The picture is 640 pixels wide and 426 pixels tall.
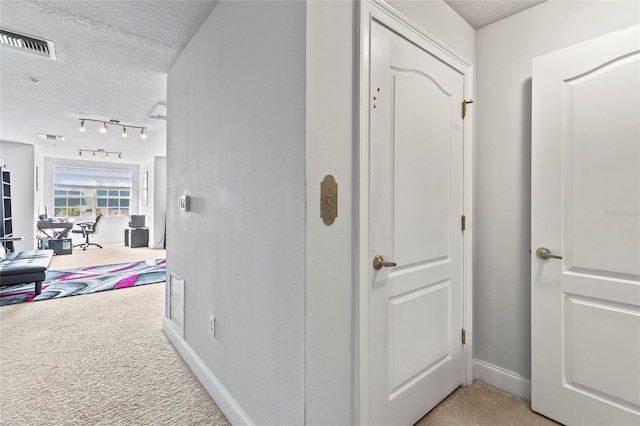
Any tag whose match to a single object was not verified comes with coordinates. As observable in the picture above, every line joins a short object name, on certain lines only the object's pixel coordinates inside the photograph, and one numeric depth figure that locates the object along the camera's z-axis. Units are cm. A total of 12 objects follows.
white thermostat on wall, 229
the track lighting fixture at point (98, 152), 690
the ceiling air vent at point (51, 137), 539
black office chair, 788
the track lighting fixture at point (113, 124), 432
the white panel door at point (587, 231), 149
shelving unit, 533
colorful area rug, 394
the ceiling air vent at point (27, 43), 217
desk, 677
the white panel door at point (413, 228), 141
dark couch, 350
